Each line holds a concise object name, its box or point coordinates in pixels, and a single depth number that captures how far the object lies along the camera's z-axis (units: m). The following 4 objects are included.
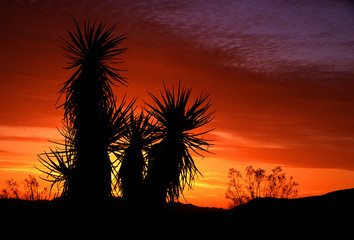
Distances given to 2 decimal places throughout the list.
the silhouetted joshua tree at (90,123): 10.80
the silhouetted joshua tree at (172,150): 10.54
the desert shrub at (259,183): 21.58
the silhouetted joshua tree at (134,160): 11.35
